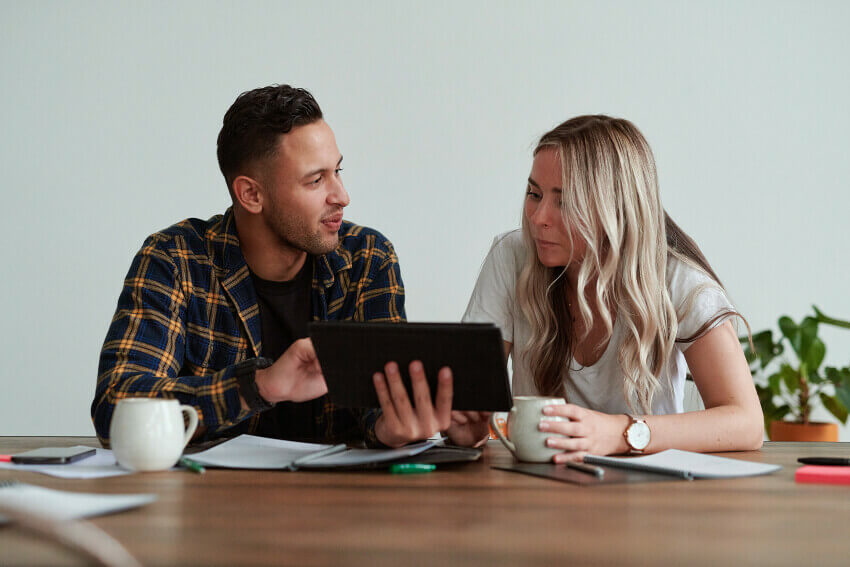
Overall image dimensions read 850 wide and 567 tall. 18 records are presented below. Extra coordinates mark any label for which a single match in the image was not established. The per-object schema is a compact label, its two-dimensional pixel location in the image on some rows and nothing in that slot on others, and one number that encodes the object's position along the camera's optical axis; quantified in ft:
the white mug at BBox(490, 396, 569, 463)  4.01
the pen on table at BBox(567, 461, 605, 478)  3.60
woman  5.34
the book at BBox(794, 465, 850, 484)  3.59
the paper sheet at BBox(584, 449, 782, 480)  3.66
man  5.49
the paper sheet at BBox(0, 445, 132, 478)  3.67
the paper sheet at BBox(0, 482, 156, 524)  2.51
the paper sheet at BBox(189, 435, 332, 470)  3.88
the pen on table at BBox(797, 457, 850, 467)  3.92
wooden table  2.38
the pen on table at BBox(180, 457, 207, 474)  3.76
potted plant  10.14
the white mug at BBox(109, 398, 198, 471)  3.73
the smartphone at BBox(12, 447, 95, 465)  3.90
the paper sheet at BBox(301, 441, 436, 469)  3.84
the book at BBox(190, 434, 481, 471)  3.85
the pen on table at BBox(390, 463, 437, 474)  3.78
